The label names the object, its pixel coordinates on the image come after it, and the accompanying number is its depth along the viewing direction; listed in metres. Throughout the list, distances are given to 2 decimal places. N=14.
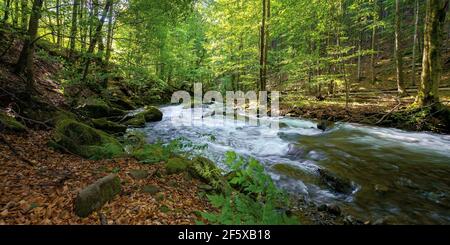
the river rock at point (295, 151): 9.17
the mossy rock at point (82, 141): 6.06
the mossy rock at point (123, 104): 16.21
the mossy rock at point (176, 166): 5.69
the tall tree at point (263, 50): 16.61
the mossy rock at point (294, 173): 7.12
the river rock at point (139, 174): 5.12
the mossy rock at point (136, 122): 12.27
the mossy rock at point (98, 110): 11.15
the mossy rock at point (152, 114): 13.99
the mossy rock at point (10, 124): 5.88
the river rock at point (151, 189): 4.58
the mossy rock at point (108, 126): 9.66
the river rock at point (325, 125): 12.73
